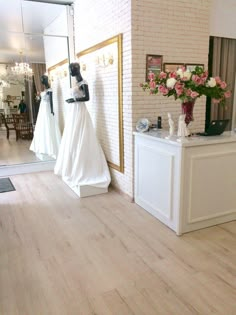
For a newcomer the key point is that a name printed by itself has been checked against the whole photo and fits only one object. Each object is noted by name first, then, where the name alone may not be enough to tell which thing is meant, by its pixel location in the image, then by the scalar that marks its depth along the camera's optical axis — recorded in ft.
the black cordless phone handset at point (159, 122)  10.76
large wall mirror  14.76
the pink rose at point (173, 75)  8.27
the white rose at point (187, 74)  8.12
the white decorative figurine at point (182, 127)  8.75
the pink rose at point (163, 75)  8.55
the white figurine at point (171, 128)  9.25
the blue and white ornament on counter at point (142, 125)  10.41
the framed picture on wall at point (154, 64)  10.71
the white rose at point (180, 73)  8.16
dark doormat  13.44
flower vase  8.83
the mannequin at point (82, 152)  12.44
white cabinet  8.44
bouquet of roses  8.16
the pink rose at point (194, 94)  8.13
